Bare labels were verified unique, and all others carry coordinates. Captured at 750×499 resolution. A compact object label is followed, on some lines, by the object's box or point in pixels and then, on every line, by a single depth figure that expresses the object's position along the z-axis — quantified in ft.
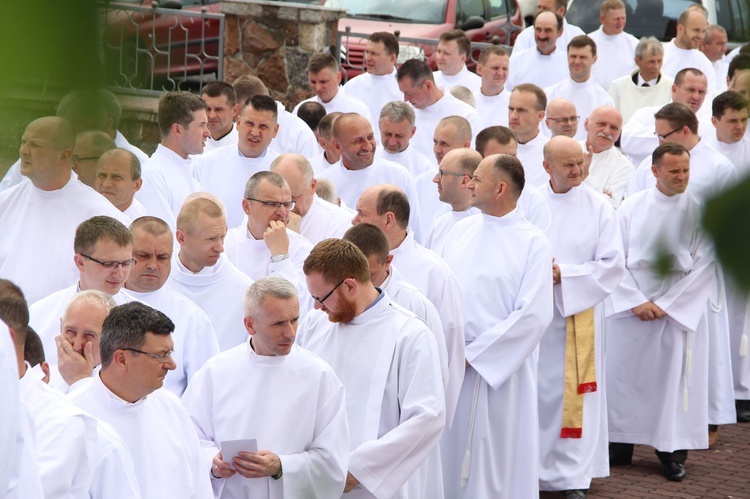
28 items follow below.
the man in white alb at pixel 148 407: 25.73
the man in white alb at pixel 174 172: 45.47
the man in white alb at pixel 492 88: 69.92
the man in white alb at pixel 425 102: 63.72
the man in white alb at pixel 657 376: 50.34
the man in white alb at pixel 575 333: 46.85
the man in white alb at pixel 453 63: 72.64
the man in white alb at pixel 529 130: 55.72
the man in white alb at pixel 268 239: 39.73
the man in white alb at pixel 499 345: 41.47
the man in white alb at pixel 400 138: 54.54
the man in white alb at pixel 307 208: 43.50
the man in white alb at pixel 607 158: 57.31
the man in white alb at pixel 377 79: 69.97
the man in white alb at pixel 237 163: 51.11
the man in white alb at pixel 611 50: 80.43
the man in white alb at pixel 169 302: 33.81
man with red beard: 30.73
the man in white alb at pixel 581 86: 70.76
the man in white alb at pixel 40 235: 38.86
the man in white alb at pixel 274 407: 28.91
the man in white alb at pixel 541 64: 79.05
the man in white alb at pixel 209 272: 36.65
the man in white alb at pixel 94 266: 32.45
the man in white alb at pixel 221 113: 54.08
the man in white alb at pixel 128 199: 37.50
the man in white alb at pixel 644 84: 71.61
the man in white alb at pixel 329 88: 63.72
